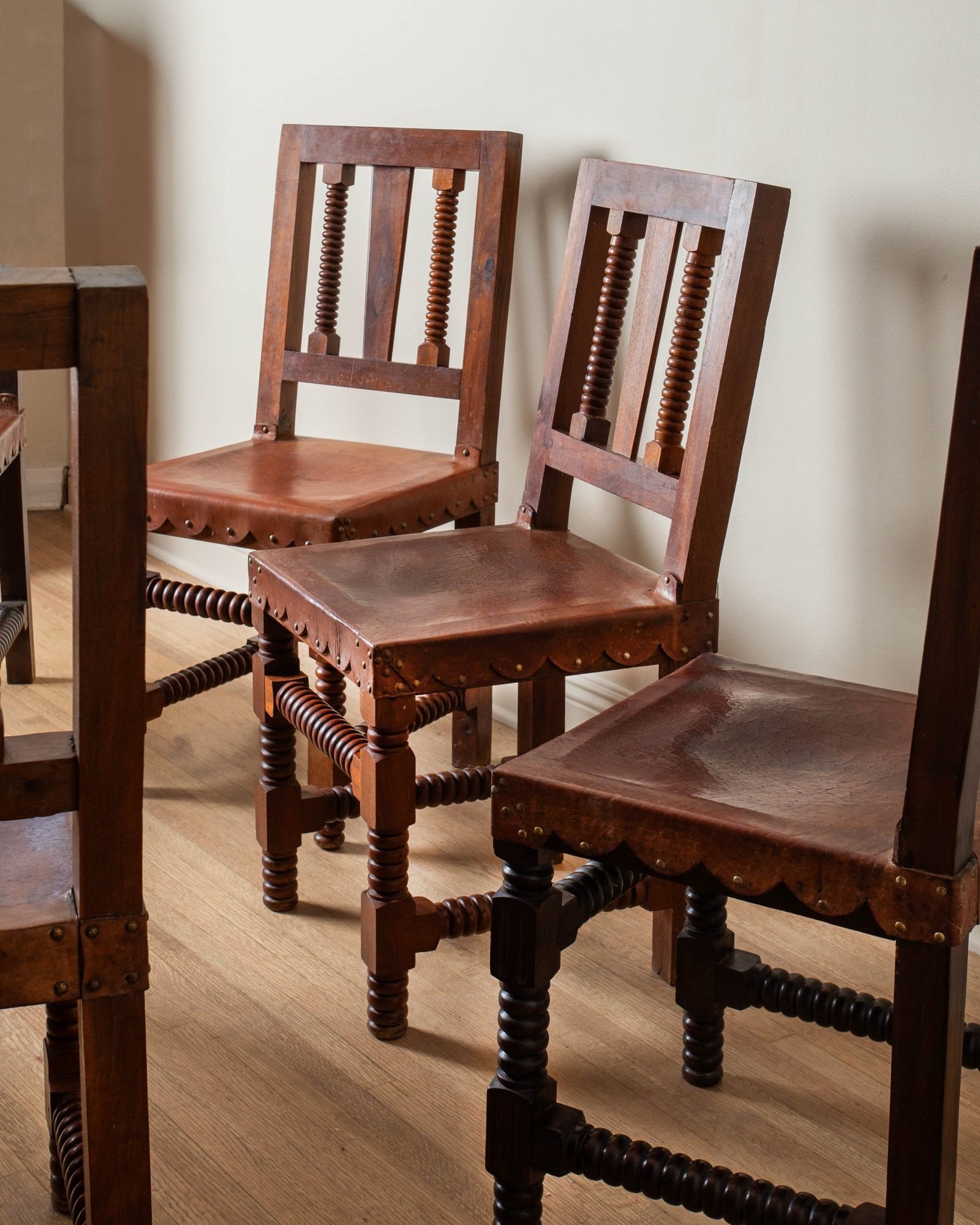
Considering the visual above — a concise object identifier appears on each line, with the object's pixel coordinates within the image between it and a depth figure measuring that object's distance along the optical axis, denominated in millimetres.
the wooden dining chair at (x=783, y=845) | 898
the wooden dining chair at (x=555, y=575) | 1477
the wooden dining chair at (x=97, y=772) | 792
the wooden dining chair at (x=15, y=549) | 2459
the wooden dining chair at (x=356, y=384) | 1875
